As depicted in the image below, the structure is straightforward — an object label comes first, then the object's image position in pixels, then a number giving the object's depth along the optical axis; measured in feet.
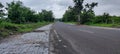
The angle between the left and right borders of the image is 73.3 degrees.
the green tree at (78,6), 97.74
